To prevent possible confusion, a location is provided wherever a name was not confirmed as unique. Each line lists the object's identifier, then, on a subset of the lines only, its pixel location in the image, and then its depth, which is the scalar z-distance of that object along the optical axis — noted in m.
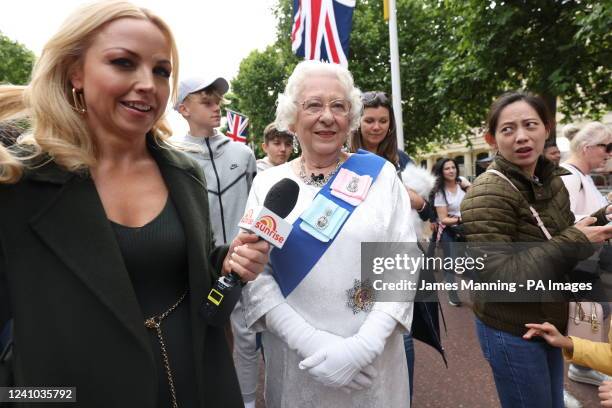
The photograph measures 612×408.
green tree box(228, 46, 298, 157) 21.72
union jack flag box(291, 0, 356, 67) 4.71
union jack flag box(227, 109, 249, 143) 12.27
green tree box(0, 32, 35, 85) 27.02
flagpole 5.51
